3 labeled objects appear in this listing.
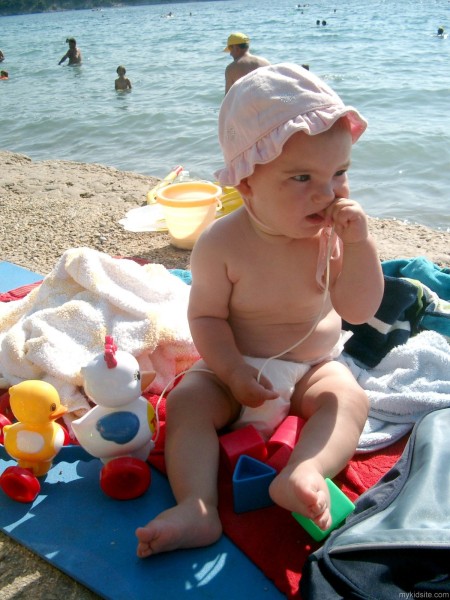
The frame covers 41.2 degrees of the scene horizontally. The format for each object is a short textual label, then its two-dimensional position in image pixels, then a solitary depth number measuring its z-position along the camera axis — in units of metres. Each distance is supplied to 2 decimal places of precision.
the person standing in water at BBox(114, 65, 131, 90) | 10.09
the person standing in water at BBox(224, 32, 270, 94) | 4.41
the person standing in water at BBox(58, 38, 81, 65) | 13.39
